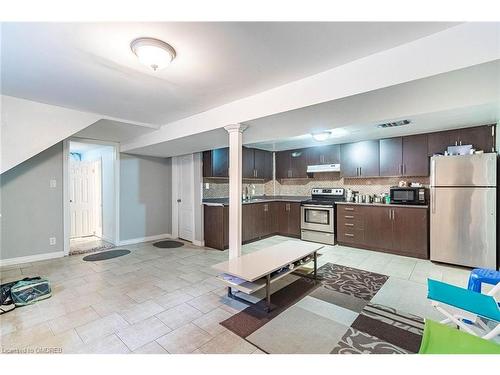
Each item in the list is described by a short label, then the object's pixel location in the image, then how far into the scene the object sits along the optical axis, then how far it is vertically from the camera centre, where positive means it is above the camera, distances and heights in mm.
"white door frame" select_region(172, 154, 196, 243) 5746 -190
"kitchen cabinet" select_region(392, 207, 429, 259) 3963 -829
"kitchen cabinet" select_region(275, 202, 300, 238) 5594 -803
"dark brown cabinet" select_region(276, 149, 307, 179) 5762 +591
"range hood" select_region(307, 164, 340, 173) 5162 +428
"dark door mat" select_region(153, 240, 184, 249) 4920 -1294
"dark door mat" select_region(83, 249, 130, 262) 4104 -1297
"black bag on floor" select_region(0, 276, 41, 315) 2404 -1232
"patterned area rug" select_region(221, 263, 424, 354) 1841 -1299
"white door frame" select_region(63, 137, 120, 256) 4297 -114
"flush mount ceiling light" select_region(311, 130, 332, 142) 4096 +927
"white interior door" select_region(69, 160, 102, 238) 5871 -294
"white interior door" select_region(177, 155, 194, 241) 5312 -237
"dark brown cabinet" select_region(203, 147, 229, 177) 4926 +530
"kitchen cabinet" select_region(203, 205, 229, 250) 4645 -845
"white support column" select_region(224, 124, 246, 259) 2963 -87
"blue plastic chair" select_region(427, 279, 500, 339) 1467 -806
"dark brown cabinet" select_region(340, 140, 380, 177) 4703 +580
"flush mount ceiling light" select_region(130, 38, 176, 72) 1630 +1003
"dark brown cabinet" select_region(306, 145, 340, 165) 5203 +745
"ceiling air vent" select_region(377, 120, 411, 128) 3404 +961
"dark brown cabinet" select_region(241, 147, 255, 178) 5477 +568
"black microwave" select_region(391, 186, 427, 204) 4168 -172
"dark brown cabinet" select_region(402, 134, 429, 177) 4184 +552
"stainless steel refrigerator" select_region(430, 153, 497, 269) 3322 -370
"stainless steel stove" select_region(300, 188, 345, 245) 4984 -670
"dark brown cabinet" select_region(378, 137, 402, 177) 4418 +577
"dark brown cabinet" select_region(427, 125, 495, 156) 3613 +789
